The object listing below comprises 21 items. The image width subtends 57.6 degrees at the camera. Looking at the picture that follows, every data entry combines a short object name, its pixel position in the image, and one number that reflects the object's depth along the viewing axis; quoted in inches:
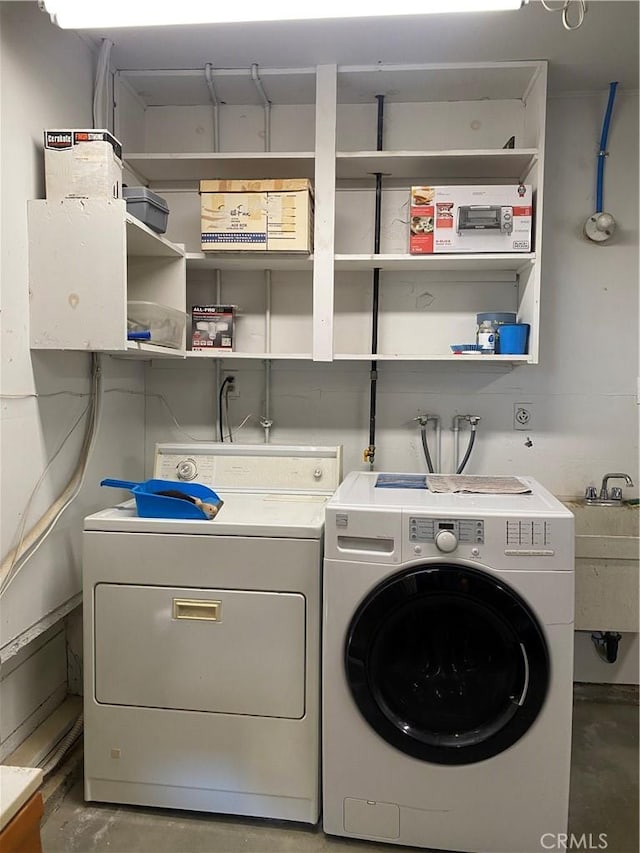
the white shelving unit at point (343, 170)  87.8
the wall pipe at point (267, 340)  98.2
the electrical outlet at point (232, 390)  103.0
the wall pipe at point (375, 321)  96.1
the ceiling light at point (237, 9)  60.9
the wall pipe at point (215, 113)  94.2
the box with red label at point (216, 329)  92.4
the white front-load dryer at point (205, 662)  69.2
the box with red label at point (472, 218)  84.7
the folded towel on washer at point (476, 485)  76.2
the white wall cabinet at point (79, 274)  69.4
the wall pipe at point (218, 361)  100.7
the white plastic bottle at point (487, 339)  88.1
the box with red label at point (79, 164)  69.8
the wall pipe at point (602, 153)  92.4
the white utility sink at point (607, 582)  92.4
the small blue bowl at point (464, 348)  88.8
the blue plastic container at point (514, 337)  87.7
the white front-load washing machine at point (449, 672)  63.6
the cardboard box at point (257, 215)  84.4
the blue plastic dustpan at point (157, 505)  72.5
